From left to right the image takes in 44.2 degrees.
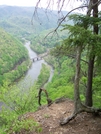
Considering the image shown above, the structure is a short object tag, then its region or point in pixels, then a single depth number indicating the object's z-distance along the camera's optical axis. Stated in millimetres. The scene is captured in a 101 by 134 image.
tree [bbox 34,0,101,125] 3043
